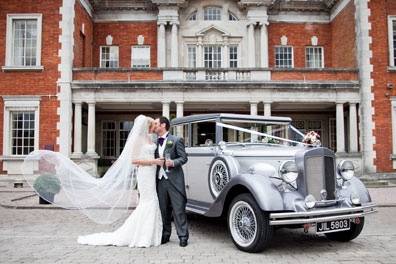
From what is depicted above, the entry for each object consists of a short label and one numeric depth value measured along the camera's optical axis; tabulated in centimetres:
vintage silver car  511
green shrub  643
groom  573
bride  573
